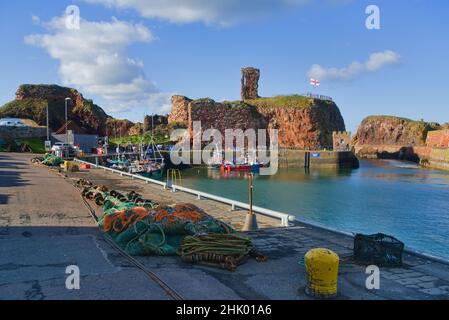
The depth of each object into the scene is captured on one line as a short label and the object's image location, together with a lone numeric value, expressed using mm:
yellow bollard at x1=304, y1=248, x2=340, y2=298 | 6750
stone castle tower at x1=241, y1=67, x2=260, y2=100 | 148750
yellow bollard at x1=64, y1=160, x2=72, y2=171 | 34938
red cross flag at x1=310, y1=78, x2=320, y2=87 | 120500
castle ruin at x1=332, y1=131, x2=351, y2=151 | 111494
